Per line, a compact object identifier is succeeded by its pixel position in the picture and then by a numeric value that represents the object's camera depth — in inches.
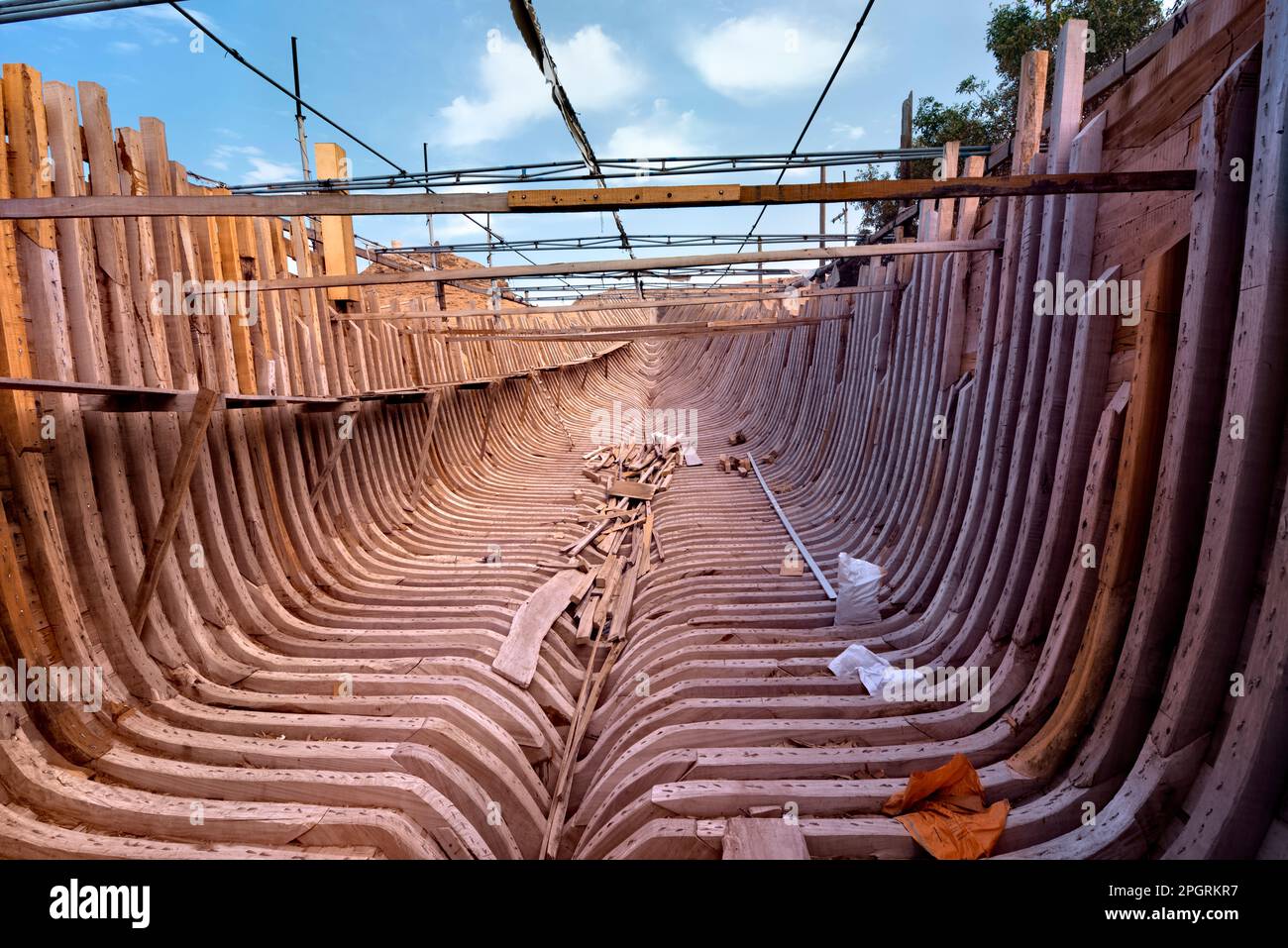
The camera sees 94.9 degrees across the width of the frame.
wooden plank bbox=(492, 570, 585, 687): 167.0
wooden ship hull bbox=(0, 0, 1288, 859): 88.0
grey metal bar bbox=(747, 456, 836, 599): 193.8
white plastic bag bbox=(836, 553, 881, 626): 171.3
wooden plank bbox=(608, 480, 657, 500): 339.0
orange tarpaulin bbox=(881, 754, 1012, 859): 88.9
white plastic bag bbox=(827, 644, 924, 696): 132.6
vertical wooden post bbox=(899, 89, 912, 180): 530.9
